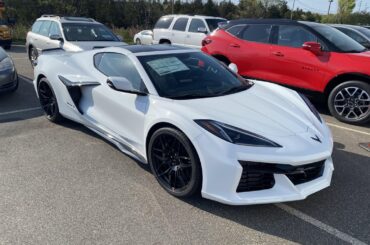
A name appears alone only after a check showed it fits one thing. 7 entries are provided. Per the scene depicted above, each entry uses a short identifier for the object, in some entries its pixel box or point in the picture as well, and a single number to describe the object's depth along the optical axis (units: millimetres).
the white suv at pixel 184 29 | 12273
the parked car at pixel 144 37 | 17934
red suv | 6059
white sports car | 3086
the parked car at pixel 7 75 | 6758
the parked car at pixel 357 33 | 10748
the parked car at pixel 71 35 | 8891
